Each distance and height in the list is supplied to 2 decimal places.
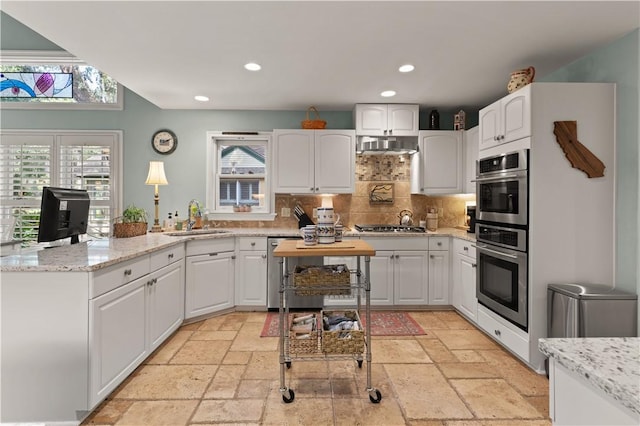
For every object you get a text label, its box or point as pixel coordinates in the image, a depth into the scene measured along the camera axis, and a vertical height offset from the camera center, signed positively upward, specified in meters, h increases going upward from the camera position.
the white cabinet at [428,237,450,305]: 3.88 -0.66
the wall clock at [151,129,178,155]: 4.45 +0.89
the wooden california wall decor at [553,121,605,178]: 2.45 +0.44
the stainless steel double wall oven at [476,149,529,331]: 2.54 -0.18
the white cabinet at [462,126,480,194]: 3.97 +0.65
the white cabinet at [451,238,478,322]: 3.37 -0.71
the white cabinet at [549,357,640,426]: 0.59 -0.36
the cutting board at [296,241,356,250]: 2.02 -0.21
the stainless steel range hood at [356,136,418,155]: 4.02 +0.79
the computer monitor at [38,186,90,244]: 2.39 -0.04
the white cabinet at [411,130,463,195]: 4.14 +0.61
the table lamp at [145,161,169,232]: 3.92 +0.37
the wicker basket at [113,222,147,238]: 3.08 -0.18
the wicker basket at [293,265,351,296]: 2.14 -0.45
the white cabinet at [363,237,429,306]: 3.86 -0.69
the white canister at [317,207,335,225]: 2.09 -0.03
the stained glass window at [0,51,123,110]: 4.41 +1.65
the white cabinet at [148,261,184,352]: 2.67 -0.80
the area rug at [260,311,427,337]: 3.26 -1.15
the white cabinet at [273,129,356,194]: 4.14 +0.65
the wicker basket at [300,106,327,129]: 4.16 +1.05
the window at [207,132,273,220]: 4.48 +0.43
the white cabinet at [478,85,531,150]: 2.51 +0.74
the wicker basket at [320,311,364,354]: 2.13 -0.82
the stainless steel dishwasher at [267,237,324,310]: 3.88 -0.92
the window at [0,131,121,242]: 4.35 +0.50
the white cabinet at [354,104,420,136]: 4.09 +1.09
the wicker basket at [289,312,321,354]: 2.17 -0.84
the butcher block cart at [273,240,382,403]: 2.11 -0.77
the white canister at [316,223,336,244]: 2.10 -0.14
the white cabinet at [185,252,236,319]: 3.46 -0.77
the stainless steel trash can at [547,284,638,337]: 2.20 -0.66
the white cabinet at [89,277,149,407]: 1.94 -0.80
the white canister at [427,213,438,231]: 4.31 -0.12
